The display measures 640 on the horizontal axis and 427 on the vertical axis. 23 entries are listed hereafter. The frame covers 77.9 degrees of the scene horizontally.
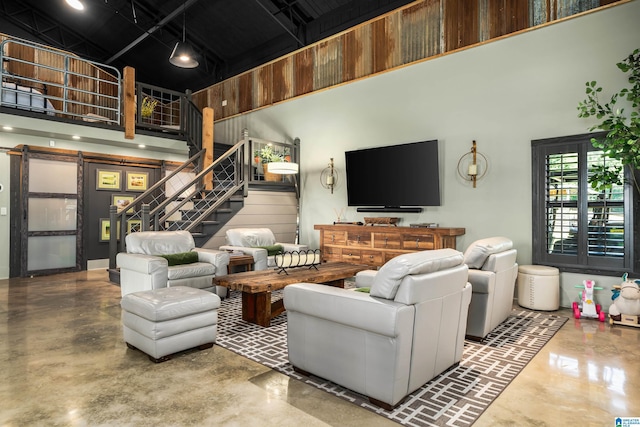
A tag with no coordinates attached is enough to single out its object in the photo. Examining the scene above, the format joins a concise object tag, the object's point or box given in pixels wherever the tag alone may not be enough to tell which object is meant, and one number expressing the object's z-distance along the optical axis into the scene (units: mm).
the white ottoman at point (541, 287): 4453
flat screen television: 5727
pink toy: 4184
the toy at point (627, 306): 3870
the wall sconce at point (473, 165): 5295
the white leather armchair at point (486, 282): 3334
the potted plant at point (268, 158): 7641
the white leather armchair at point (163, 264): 4316
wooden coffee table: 3596
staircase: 6098
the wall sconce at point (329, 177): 7116
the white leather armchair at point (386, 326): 2191
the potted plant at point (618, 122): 3836
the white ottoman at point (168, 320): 2955
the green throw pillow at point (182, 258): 4766
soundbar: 5970
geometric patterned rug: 2234
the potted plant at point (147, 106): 8435
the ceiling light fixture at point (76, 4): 6223
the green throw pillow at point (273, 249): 5945
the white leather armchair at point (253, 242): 5543
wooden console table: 5316
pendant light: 7160
